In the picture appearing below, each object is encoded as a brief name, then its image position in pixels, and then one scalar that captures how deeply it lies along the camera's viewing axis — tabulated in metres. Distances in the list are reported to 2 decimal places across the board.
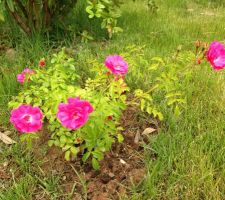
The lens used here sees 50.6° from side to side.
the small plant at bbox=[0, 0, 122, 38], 2.23
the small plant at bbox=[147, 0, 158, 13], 2.85
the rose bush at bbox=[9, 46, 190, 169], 1.04
